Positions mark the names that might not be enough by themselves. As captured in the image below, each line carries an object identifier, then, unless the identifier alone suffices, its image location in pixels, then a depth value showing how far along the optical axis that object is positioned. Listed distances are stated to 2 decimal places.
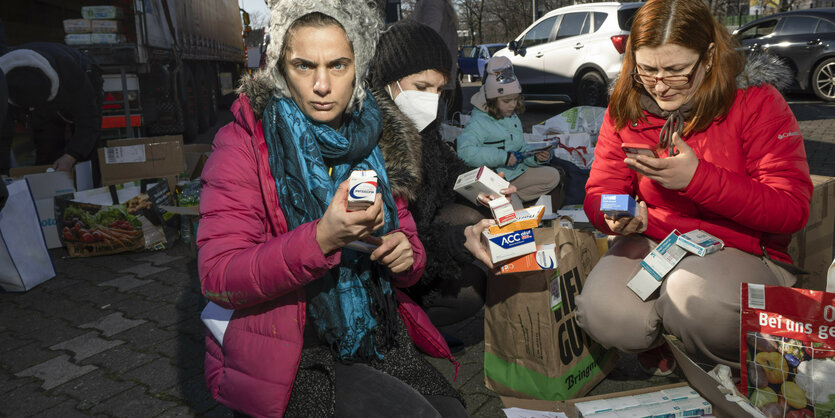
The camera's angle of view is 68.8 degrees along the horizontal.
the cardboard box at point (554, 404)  2.23
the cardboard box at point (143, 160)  5.05
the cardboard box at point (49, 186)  4.94
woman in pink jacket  1.56
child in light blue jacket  4.49
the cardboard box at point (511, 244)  2.13
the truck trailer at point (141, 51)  7.57
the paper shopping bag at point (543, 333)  2.38
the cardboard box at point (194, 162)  5.40
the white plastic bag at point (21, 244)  4.07
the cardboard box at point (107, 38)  7.44
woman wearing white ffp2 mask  2.35
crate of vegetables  4.86
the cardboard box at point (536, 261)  2.19
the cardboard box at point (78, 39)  7.42
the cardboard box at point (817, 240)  2.53
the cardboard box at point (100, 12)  7.51
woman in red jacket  2.05
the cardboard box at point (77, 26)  7.45
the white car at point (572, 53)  10.45
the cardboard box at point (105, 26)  7.50
